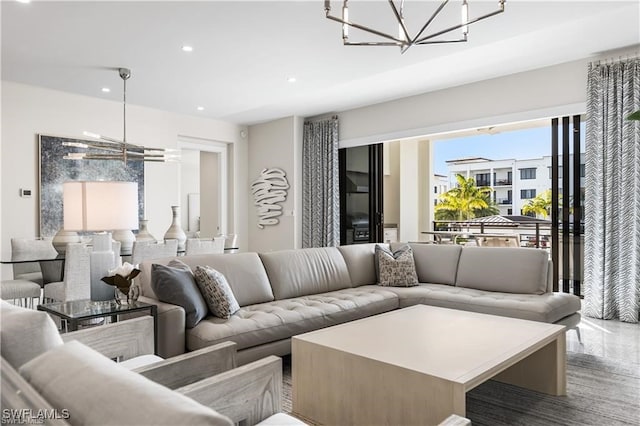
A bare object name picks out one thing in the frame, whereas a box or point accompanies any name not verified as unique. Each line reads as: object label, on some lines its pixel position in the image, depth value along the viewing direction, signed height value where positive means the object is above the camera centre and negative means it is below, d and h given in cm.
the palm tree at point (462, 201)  1068 +13
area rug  227 -109
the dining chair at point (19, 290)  388 -73
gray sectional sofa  278 -72
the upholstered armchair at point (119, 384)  77 -36
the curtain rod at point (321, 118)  708 +145
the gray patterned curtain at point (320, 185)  693 +34
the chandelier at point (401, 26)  242 +106
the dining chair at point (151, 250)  408 -40
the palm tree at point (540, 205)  934 +3
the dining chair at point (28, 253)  439 -46
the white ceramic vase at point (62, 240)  411 -30
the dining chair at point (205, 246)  440 -40
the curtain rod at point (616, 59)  436 +148
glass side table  237 -58
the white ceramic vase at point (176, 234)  468 -29
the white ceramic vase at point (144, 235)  456 -30
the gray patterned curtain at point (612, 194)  432 +12
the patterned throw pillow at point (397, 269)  425 -60
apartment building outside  1102 +78
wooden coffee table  190 -74
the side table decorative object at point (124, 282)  263 -44
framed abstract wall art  537 +43
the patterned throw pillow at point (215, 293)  294 -57
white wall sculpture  738 +23
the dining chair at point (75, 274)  375 -57
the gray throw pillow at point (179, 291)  275 -53
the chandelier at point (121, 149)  459 +63
